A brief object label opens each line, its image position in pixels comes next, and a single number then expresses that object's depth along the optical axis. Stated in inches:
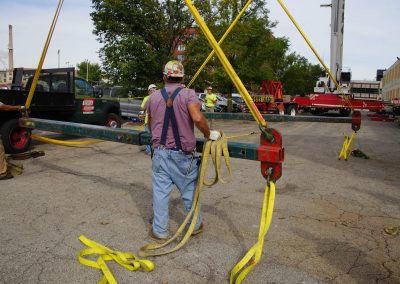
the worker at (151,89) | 342.6
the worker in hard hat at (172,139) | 141.7
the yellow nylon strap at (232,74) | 122.3
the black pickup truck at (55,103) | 350.0
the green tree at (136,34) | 689.6
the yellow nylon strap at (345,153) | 332.8
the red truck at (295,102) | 847.1
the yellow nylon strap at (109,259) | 126.0
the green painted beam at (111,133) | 130.8
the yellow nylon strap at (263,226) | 111.8
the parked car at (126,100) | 689.0
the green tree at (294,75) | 2142.0
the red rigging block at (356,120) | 291.3
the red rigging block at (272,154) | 117.3
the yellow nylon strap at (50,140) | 226.7
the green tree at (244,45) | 908.6
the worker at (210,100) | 701.3
